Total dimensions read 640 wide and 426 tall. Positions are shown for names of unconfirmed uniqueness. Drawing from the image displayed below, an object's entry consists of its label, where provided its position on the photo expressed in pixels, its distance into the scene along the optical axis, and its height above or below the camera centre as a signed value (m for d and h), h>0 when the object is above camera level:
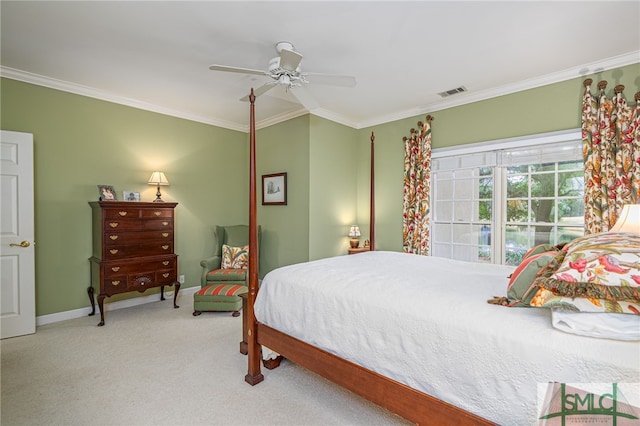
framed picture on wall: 4.66 +0.32
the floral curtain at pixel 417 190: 4.13 +0.28
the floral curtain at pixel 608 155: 2.78 +0.53
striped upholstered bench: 3.65 -1.13
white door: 3.04 -0.30
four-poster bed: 1.12 -0.62
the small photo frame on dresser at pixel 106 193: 3.65 +0.20
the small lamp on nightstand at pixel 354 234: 4.72 -0.39
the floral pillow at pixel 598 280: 1.09 -0.27
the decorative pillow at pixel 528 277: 1.38 -0.34
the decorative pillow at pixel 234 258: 4.25 -0.71
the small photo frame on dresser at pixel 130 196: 3.90 +0.17
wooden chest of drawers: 3.41 -0.49
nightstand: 4.56 -0.63
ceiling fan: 2.33 +1.17
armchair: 3.66 -0.88
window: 3.26 +0.16
